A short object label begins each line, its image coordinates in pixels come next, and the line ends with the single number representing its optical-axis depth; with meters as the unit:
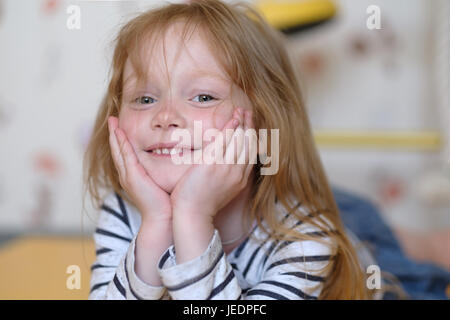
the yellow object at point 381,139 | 1.10
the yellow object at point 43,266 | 0.64
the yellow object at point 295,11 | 0.96
